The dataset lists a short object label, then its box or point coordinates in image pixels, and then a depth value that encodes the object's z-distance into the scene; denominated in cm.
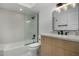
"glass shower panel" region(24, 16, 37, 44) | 103
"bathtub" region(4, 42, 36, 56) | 115
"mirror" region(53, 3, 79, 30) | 116
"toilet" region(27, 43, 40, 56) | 116
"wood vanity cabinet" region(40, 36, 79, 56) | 72
